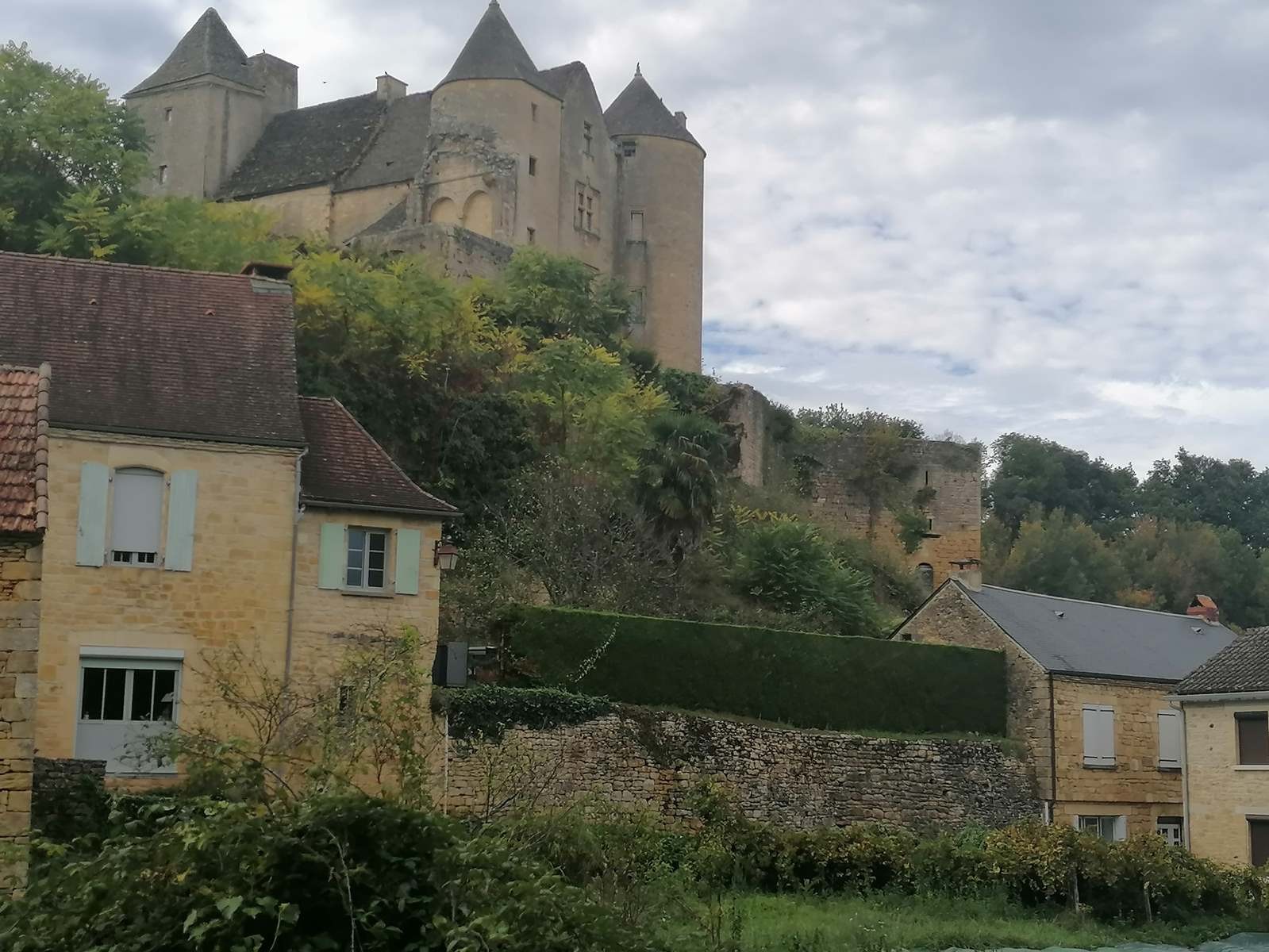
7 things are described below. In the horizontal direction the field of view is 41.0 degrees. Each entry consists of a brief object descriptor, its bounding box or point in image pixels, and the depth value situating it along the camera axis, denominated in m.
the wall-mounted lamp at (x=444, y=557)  22.69
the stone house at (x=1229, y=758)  25.80
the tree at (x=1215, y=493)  74.88
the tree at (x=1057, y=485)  71.12
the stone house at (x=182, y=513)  20.44
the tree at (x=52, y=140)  32.56
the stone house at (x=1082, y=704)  29.06
